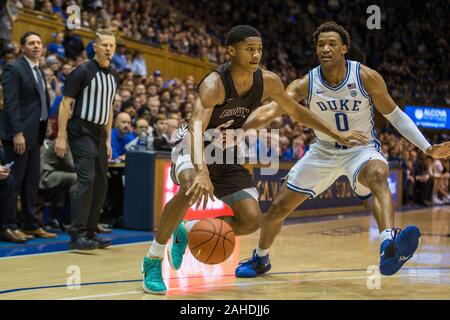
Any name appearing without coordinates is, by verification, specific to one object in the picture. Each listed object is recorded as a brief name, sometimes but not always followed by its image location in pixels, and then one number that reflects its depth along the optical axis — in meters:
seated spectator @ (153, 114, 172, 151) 8.92
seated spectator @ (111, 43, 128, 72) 12.81
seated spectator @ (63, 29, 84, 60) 11.84
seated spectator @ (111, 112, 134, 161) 9.00
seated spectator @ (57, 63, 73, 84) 10.02
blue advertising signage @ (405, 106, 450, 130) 18.00
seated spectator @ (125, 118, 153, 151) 8.83
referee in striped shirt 6.55
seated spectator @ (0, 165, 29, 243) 6.68
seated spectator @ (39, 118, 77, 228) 7.62
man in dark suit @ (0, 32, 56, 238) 6.74
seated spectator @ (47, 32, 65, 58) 11.54
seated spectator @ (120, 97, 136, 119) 9.91
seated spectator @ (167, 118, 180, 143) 9.30
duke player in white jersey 5.24
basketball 4.42
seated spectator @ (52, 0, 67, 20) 12.97
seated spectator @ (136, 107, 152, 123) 10.01
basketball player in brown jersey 4.30
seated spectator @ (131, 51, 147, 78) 13.62
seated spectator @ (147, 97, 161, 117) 10.51
